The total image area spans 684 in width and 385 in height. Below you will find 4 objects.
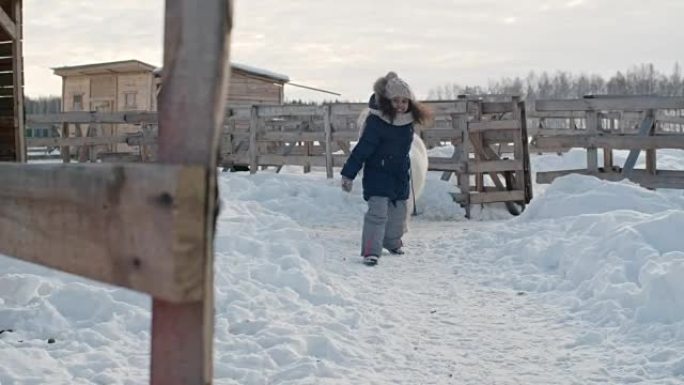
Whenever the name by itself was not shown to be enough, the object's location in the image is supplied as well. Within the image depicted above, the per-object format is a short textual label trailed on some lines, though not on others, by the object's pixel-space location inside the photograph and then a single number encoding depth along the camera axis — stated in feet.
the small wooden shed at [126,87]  83.30
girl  25.27
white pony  34.12
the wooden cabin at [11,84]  19.52
